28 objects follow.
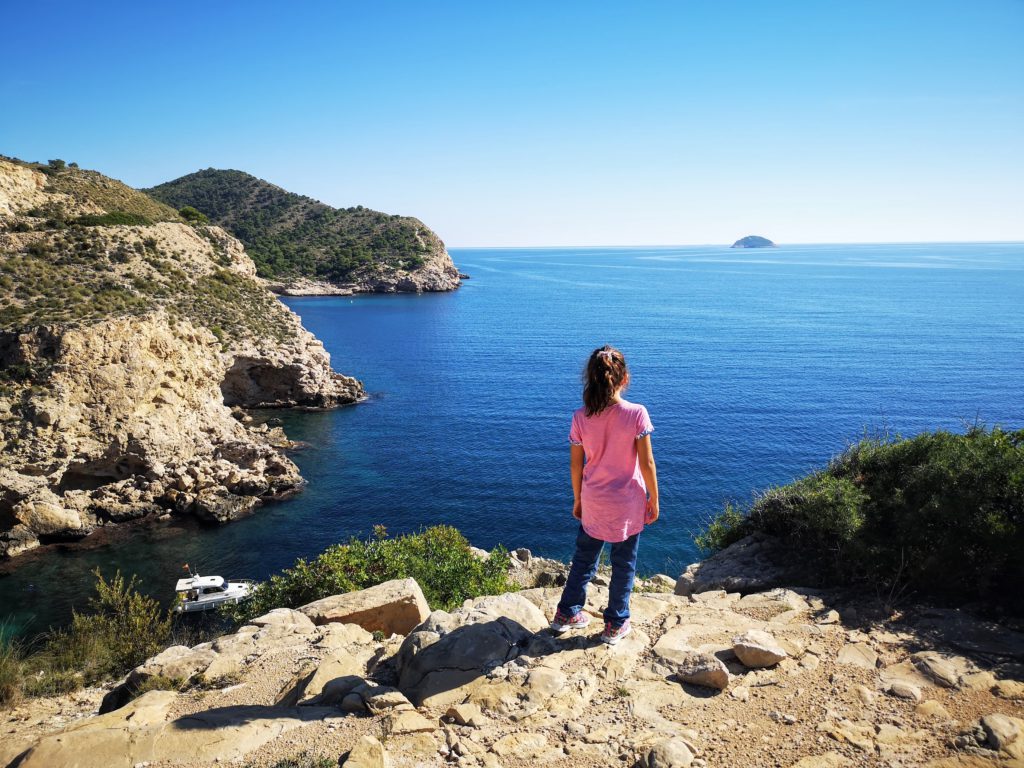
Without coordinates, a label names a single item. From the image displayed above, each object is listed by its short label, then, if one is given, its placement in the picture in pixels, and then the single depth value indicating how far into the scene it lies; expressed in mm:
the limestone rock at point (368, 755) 4770
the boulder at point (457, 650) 5887
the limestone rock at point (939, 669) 5656
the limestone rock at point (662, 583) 11389
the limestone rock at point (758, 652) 5980
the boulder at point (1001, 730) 4727
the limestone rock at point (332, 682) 6094
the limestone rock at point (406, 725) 5262
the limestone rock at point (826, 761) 4680
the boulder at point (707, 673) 5688
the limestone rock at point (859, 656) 6113
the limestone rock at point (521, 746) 5023
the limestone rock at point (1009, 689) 5391
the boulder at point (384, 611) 9203
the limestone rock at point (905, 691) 5482
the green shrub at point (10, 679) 8086
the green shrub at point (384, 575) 12438
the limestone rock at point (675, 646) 6215
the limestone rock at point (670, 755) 4648
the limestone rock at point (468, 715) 5340
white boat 22312
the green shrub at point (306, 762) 4848
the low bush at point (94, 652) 8906
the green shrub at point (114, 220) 41469
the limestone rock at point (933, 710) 5195
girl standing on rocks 5820
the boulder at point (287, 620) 9000
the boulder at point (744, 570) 9117
